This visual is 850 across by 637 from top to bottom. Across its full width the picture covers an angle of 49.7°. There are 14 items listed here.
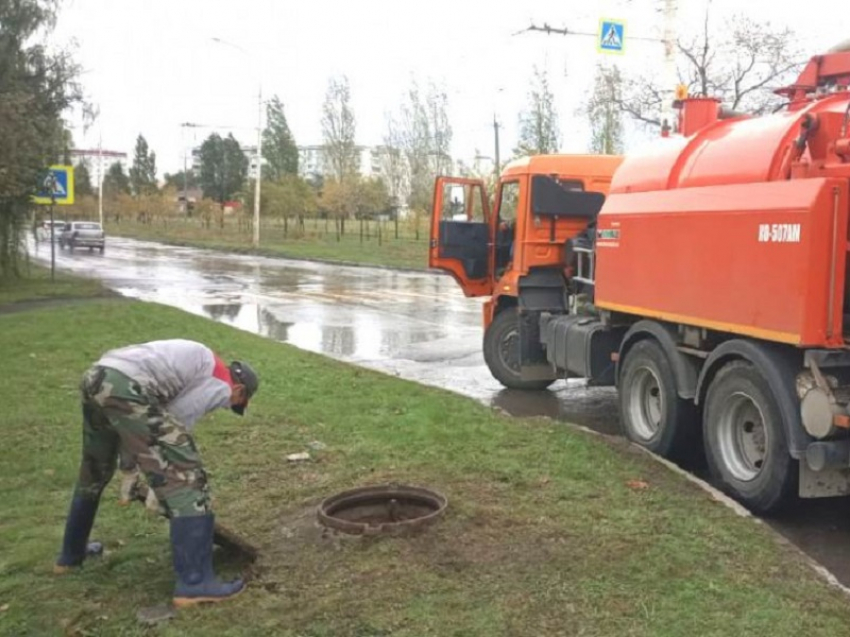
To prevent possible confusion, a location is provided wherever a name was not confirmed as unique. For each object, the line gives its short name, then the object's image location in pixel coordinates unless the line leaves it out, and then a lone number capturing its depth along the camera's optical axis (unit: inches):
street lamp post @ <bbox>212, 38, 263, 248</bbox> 1801.2
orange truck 218.7
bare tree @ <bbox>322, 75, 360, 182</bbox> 2234.3
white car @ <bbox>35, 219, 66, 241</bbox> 2296.8
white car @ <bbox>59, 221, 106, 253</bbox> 1893.5
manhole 212.2
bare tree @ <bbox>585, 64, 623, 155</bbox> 1160.2
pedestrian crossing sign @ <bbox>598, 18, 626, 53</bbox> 680.4
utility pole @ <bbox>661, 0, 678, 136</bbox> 684.7
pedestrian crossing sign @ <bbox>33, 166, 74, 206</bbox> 861.2
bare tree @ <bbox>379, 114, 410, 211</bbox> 1899.6
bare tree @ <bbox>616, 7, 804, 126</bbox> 1063.0
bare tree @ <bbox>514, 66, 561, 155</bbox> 1253.1
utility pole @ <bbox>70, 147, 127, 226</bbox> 2916.1
